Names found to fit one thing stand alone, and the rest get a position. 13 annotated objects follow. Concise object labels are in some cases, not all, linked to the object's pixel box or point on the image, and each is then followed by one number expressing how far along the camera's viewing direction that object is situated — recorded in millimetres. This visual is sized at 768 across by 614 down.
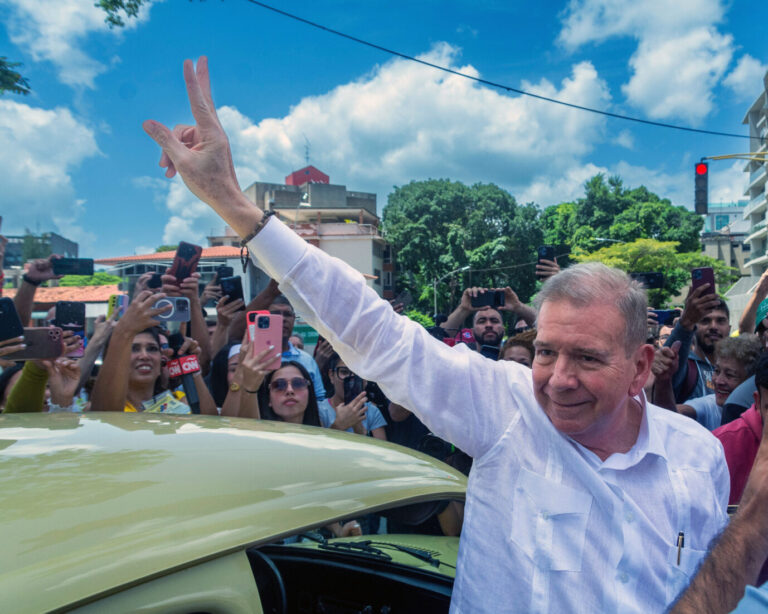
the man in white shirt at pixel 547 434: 1384
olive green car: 972
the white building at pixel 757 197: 51075
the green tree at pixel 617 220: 41125
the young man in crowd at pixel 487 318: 5371
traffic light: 13516
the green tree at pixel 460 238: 40969
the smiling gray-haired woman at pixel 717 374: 3322
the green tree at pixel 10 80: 7113
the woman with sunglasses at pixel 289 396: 3520
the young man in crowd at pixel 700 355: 4118
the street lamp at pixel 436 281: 40625
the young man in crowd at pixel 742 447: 2266
